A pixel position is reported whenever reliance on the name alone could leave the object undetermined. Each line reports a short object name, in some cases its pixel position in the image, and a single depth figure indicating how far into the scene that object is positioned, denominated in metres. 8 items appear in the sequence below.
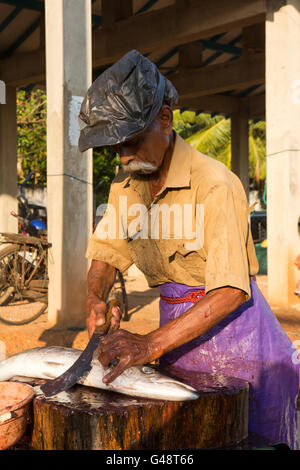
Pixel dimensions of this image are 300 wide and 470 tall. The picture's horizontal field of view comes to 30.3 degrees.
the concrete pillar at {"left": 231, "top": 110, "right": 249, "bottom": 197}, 15.81
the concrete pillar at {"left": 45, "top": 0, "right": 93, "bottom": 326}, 6.54
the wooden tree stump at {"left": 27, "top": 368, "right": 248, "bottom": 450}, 1.90
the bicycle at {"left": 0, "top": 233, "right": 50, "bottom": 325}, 7.54
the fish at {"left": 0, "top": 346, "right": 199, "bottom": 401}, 2.02
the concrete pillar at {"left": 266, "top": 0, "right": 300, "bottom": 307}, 7.86
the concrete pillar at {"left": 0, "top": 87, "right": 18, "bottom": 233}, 11.84
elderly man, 2.00
